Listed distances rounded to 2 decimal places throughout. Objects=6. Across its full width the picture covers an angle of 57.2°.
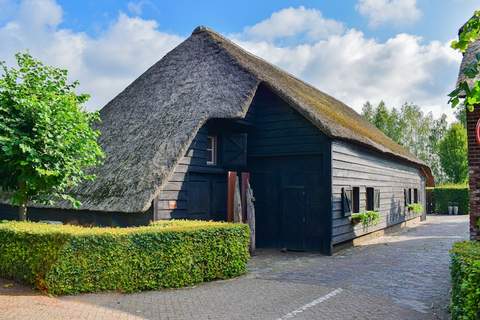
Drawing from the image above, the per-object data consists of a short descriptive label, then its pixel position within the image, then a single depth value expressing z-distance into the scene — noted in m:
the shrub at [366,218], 14.80
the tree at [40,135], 9.66
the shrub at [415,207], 23.09
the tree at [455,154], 38.62
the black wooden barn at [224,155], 11.54
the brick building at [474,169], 8.68
